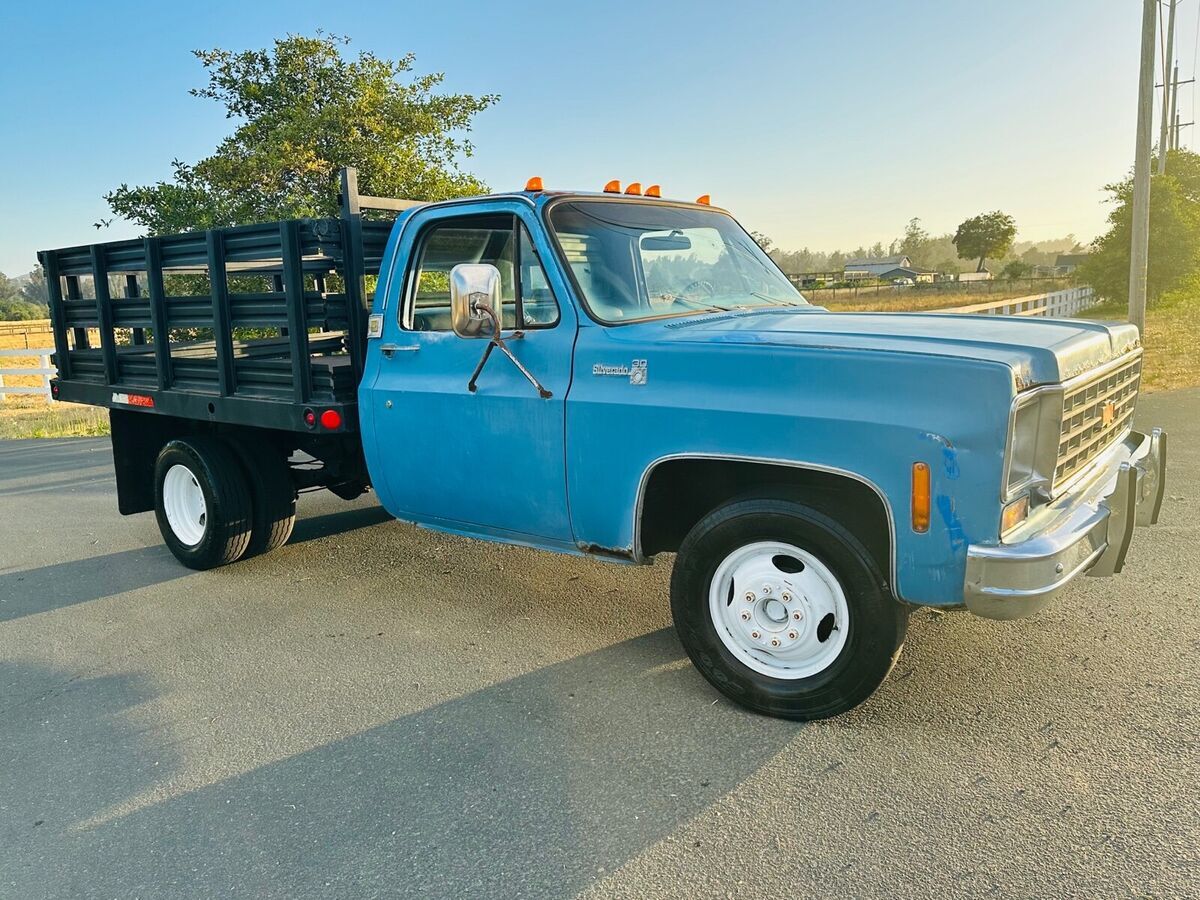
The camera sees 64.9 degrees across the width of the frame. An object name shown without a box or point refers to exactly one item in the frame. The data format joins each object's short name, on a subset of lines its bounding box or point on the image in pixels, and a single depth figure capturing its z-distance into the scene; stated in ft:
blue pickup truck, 10.61
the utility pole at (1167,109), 112.47
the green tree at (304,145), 44.06
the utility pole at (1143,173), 43.98
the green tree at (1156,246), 101.96
